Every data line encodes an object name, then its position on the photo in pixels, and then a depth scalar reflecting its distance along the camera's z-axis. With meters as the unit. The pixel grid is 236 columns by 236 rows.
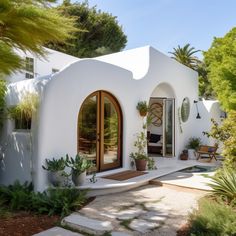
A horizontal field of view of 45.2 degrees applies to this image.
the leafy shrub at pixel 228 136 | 8.31
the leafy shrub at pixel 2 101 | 8.78
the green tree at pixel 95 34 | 29.95
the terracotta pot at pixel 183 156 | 14.66
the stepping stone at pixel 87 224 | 5.90
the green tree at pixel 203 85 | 28.26
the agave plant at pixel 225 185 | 7.41
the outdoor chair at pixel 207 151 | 14.41
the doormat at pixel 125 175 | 9.63
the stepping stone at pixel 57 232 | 5.83
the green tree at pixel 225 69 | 14.41
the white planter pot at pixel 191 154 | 15.11
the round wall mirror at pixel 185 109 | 15.48
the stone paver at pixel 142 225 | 5.96
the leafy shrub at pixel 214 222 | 4.66
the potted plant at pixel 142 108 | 11.54
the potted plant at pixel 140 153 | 11.09
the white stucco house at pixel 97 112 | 8.34
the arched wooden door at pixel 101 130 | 9.71
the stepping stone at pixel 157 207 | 7.22
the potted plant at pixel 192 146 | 15.13
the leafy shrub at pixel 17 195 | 7.64
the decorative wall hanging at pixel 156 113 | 16.31
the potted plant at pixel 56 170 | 8.08
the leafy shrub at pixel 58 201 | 7.14
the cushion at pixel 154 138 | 16.33
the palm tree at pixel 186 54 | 32.33
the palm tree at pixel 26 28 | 5.98
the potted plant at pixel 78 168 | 8.32
